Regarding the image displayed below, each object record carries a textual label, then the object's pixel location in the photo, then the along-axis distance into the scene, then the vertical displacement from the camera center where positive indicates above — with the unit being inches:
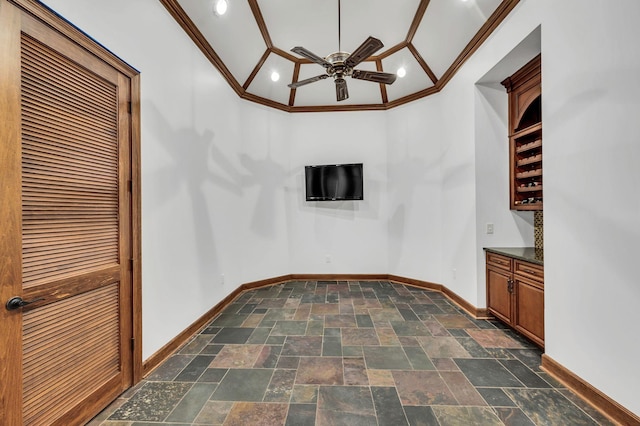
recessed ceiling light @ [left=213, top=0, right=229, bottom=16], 97.7 +81.5
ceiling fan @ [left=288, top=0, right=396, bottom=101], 92.4 +60.9
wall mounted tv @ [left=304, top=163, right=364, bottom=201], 180.1 +23.6
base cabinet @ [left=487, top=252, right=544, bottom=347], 91.4 -32.1
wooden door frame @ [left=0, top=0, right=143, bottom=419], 47.3 +15.9
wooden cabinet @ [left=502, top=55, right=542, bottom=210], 105.9 +34.2
